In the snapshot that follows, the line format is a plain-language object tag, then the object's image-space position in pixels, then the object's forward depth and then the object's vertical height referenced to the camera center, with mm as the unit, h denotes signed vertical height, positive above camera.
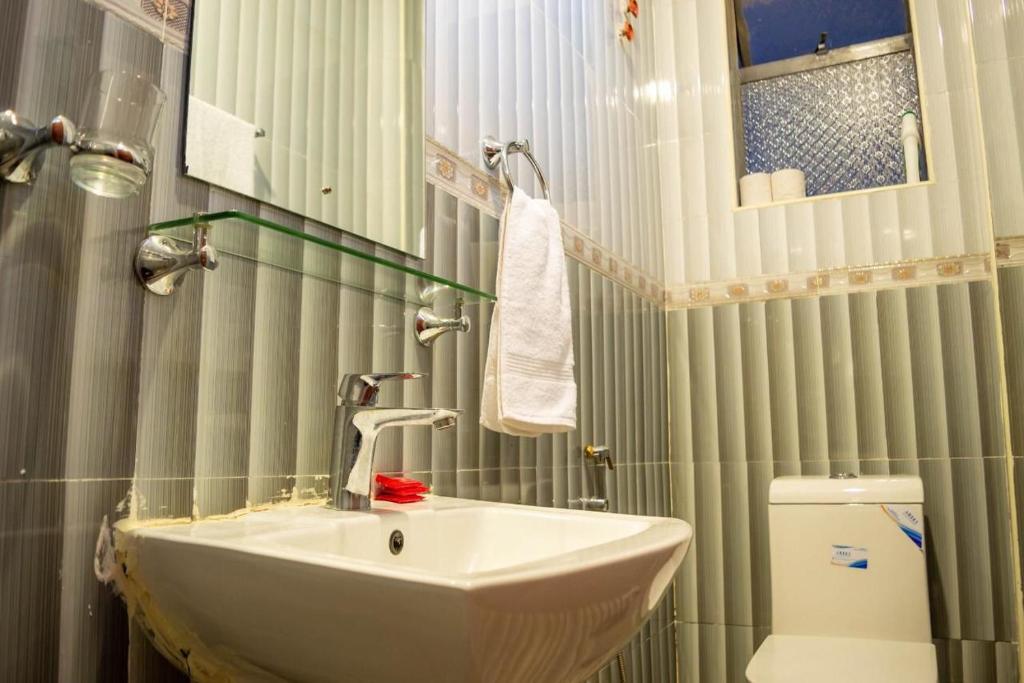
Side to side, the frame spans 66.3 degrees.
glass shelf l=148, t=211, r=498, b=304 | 912 +261
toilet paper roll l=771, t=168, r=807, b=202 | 2676 +881
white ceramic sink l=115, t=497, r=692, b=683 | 584 -128
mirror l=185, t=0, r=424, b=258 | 1032 +514
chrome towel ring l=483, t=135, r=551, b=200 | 1638 +621
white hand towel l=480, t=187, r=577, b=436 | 1438 +220
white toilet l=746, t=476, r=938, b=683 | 2053 -342
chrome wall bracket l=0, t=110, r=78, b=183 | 742 +299
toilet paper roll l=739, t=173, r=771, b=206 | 2715 +879
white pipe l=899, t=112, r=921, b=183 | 2533 +961
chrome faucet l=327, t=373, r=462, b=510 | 1070 +28
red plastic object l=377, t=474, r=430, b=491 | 1185 -53
